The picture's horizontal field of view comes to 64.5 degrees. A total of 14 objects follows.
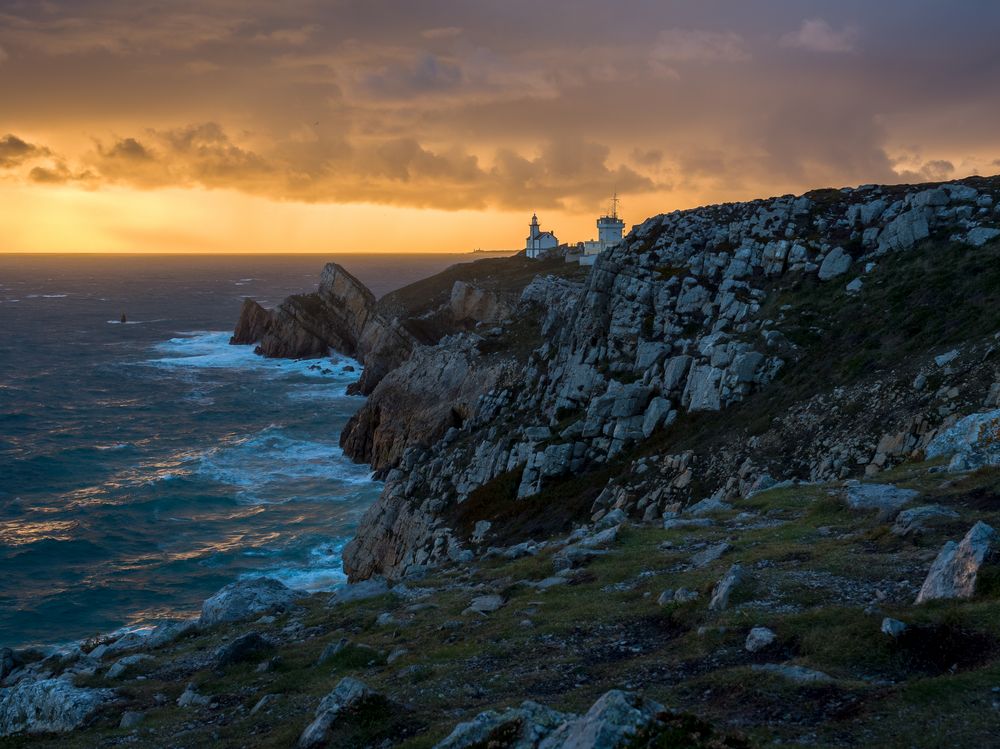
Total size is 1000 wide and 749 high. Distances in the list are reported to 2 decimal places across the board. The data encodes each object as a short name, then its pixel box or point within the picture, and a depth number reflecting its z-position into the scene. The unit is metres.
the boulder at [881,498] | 18.56
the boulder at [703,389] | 36.06
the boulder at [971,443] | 20.77
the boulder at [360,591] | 22.81
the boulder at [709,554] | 18.59
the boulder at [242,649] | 17.81
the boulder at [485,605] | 18.34
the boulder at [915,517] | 16.59
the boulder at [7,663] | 22.50
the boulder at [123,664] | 18.73
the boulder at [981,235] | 37.06
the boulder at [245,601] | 23.34
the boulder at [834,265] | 40.66
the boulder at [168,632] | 22.33
